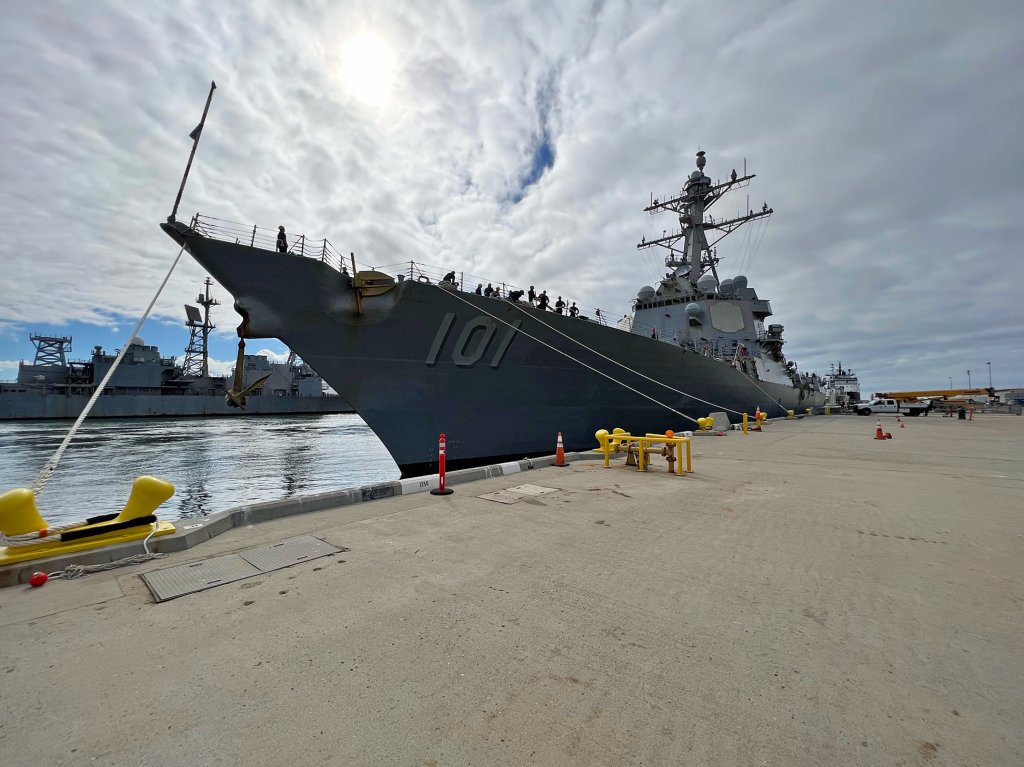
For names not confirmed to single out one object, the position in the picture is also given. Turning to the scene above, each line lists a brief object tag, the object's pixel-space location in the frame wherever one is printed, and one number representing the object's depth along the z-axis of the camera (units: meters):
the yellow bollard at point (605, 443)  7.73
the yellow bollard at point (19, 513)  3.03
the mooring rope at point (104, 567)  3.00
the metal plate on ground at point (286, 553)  3.23
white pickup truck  31.69
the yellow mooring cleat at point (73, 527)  3.05
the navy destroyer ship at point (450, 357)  8.56
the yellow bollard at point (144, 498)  3.53
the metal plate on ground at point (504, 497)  5.14
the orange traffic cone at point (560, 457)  7.55
